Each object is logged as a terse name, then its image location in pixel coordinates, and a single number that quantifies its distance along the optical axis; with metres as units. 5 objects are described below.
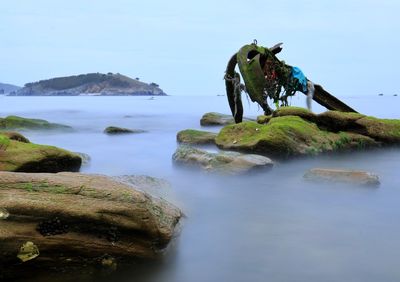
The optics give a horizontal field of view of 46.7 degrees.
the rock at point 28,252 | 5.09
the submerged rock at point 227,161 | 11.64
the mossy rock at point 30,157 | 9.56
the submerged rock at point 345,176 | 10.36
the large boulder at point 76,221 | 5.17
